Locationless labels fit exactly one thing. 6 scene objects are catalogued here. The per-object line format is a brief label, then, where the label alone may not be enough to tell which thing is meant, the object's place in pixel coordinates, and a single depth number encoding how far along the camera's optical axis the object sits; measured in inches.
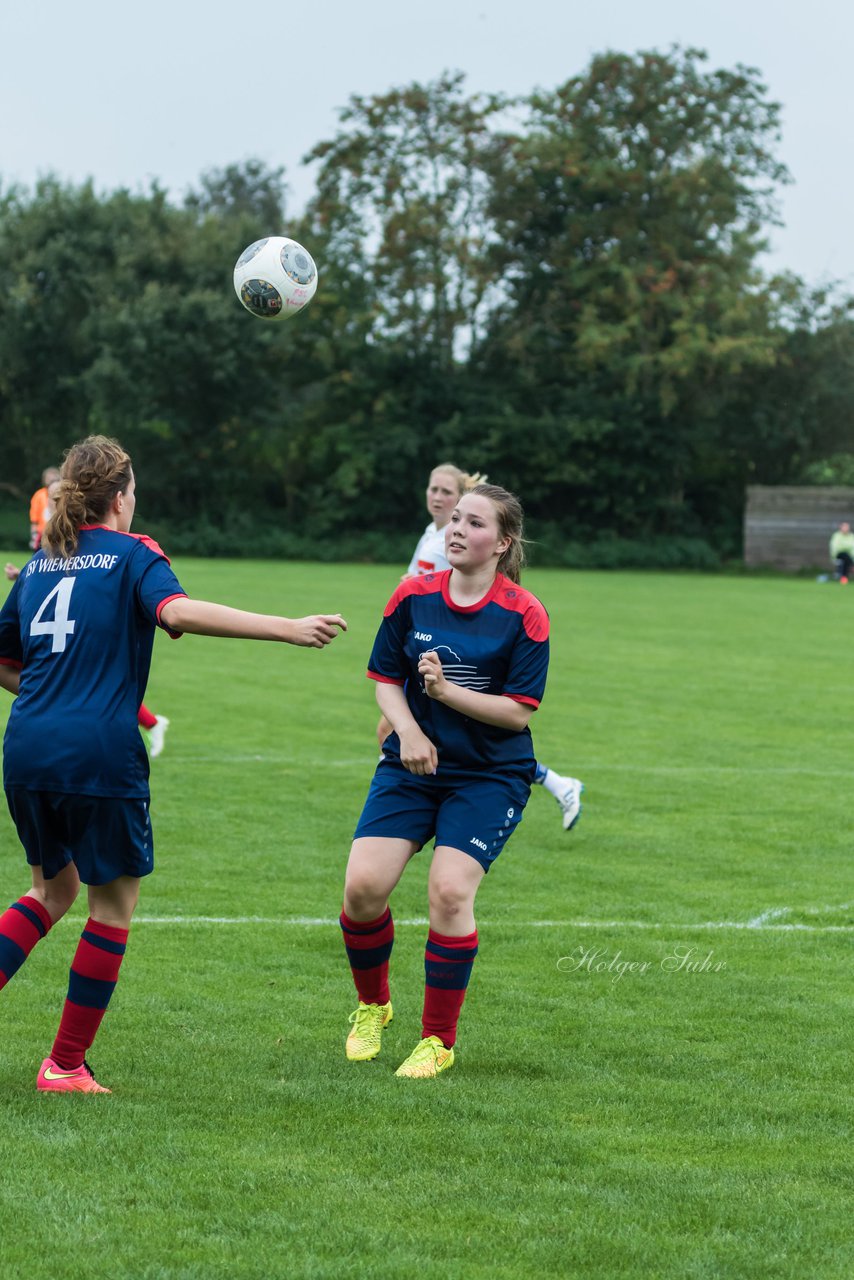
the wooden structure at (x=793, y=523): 3580.2
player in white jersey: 676.7
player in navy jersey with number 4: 333.1
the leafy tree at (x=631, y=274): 3612.2
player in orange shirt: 1400.1
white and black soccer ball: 547.2
